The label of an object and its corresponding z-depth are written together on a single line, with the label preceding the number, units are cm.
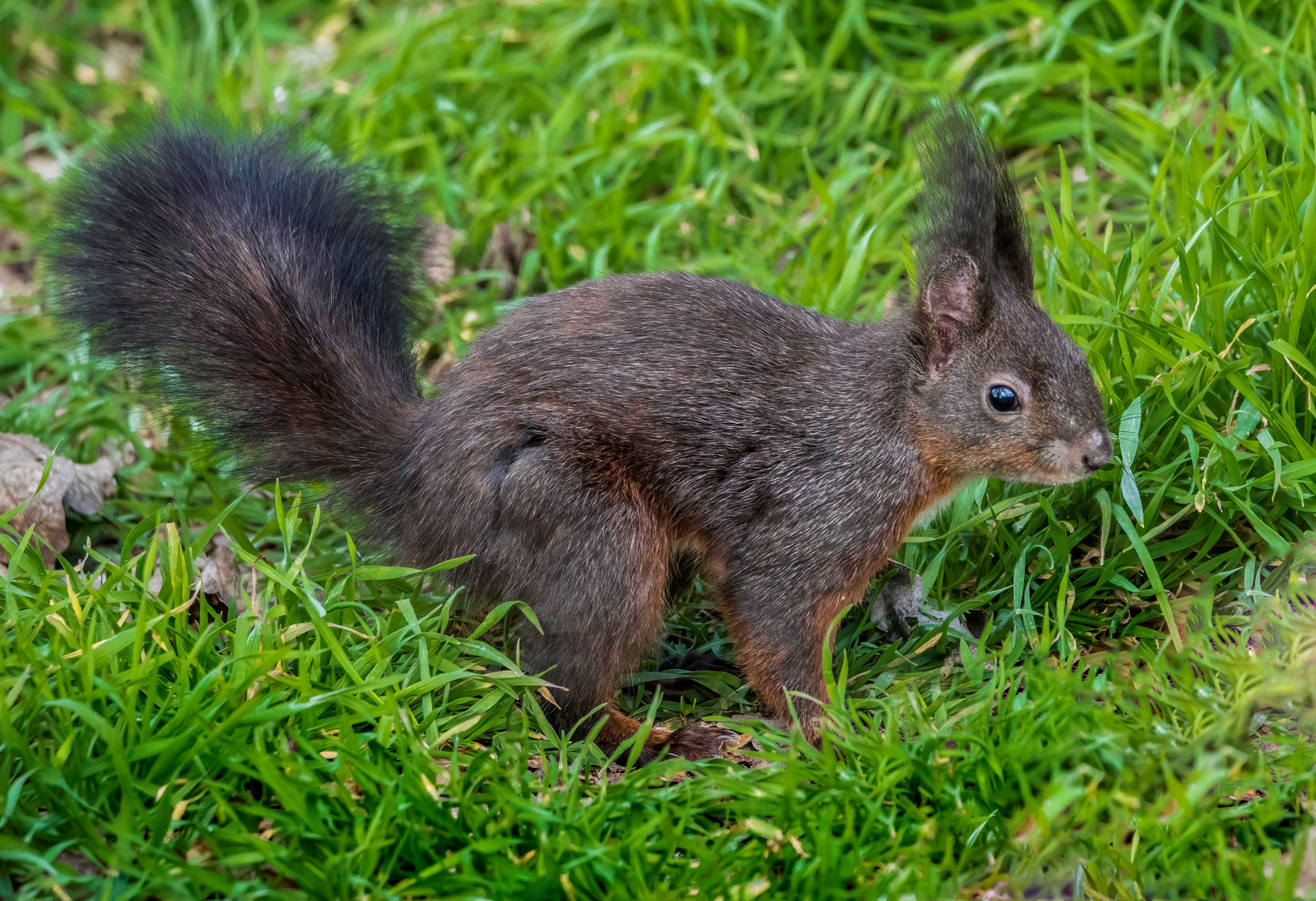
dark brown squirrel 653
